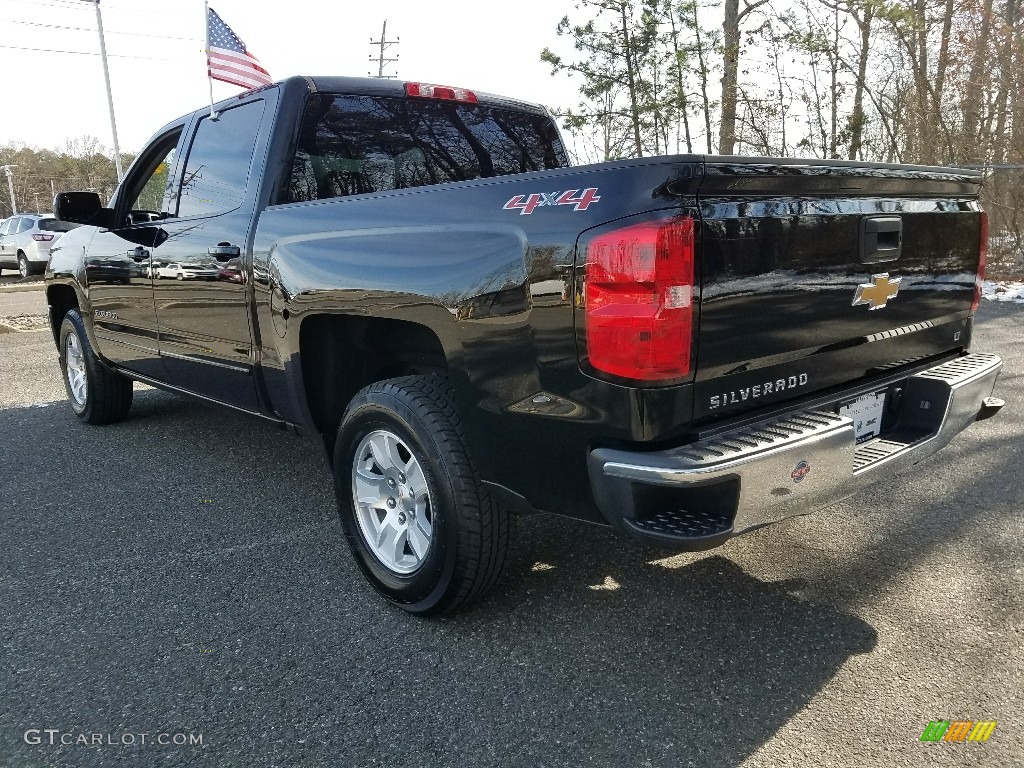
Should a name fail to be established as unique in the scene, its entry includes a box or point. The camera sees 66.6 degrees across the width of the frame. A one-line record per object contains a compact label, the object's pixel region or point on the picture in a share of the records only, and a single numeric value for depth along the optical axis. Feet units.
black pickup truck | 6.69
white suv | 63.57
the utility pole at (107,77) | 89.45
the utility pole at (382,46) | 146.82
